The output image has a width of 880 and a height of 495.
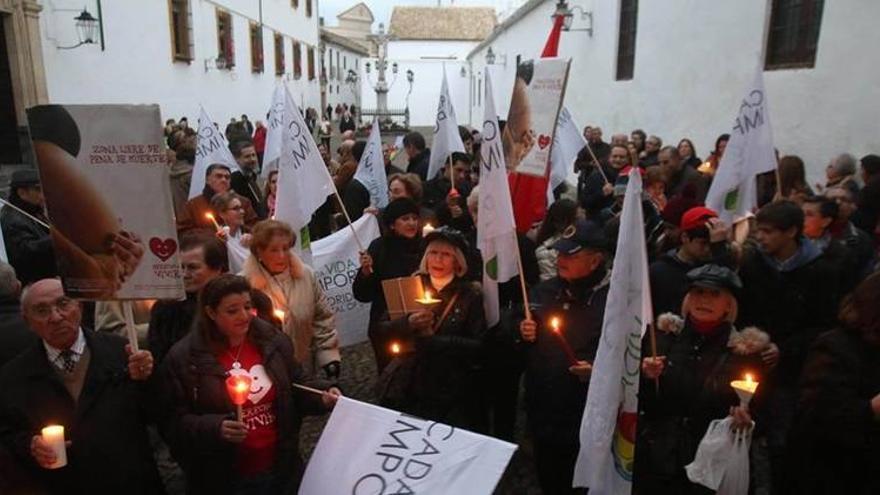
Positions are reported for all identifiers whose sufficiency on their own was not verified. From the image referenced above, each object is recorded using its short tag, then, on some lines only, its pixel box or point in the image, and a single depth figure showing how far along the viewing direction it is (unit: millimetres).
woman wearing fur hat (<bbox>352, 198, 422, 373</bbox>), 4387
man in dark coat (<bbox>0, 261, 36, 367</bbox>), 3025
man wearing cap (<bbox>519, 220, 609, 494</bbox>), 3188
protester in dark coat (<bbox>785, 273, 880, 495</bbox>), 2434
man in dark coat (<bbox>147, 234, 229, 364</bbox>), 3217
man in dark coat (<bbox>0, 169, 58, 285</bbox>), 4484
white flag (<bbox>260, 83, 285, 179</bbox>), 7312
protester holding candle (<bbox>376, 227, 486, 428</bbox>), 3363
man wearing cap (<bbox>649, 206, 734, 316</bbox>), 3785
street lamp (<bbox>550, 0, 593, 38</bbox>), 15992
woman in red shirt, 2686
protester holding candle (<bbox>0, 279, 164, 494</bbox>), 2582
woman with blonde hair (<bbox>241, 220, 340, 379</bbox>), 3666
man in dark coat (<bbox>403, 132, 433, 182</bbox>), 8891
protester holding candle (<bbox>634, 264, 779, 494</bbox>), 2756
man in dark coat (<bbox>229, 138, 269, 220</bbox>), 6754
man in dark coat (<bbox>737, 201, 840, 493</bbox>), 3477
